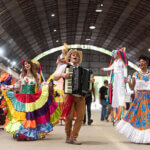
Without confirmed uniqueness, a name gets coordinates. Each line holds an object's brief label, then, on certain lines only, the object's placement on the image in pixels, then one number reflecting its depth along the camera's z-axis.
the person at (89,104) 11.69
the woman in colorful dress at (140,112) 6.84
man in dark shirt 14.27
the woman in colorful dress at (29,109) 7.09
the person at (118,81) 10.35
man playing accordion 6.59
